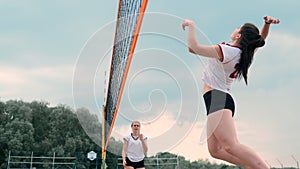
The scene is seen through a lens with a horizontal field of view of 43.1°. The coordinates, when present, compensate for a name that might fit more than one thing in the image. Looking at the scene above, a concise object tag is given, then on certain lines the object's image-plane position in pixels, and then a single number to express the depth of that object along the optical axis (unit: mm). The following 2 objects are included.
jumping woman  2711
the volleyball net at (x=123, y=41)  5204
